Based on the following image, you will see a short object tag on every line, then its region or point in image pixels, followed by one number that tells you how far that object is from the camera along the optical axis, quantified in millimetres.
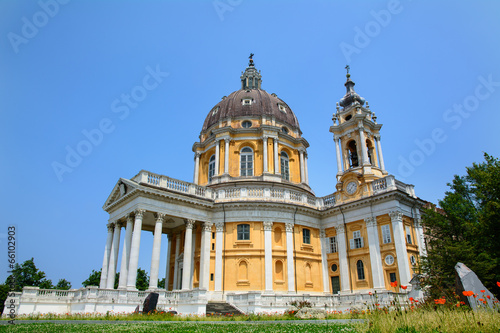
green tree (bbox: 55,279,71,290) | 59662
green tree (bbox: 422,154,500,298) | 19250
